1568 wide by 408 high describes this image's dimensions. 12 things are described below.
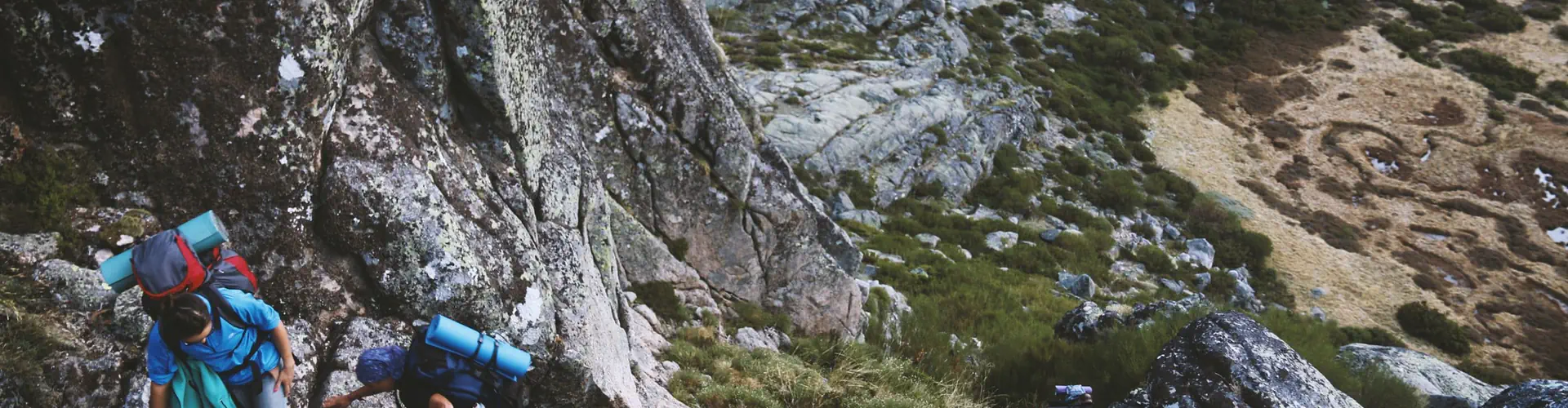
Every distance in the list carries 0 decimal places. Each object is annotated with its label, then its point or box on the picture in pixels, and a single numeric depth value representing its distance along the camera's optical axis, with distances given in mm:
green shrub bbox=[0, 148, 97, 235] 4953
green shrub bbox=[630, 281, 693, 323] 11578
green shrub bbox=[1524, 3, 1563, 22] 46531
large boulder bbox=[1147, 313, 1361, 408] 8492
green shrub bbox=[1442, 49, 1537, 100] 40656
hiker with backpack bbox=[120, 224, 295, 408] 4164
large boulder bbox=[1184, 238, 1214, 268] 27062
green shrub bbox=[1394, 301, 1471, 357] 23453
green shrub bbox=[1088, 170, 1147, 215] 29969
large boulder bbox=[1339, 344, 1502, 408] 12367
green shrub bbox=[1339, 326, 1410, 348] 23078
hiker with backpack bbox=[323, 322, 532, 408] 4543
